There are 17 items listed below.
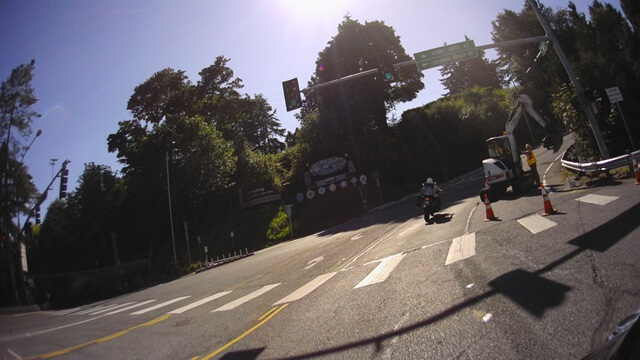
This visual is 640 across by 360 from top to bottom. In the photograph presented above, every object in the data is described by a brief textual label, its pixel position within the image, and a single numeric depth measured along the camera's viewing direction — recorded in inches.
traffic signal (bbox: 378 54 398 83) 531.5
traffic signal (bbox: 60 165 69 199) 749.9
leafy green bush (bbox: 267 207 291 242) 1228.5
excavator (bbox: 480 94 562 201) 616.7
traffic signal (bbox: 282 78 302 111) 531.2
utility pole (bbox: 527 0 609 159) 528.4
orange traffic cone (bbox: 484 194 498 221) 439.9
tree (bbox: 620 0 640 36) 502.9
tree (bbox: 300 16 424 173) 1573.6
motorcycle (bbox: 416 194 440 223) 589.2
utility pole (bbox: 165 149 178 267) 1070.4
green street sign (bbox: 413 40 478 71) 565.3
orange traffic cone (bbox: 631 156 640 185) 410.3
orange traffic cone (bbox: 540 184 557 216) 379.9
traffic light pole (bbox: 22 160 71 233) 673.0
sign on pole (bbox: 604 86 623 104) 482.0
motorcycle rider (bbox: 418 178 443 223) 594.4
